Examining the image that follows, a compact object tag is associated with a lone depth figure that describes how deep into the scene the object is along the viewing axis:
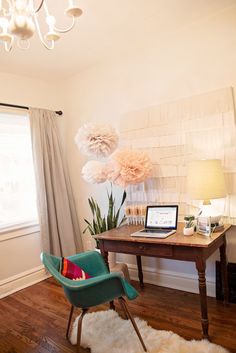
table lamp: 2.05
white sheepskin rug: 1.78
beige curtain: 3.19
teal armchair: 1.68
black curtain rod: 2.99
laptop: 2.22
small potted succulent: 2.05
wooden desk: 1.85
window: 3.05
